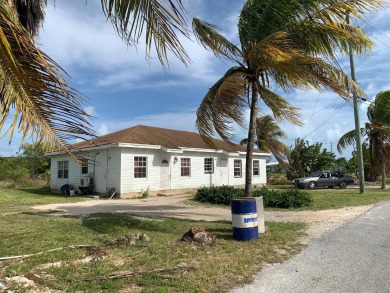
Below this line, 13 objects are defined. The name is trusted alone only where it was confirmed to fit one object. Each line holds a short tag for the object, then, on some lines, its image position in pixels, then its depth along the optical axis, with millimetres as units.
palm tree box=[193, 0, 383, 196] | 8406
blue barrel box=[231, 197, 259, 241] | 8008
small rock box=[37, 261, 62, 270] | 5892
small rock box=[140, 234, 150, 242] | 7844
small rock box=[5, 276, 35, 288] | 4987
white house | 20312
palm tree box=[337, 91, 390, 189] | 24009
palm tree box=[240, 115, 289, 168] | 11156
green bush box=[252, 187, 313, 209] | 14625
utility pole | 20688
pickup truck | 28812
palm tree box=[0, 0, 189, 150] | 3053
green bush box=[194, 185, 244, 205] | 16266
